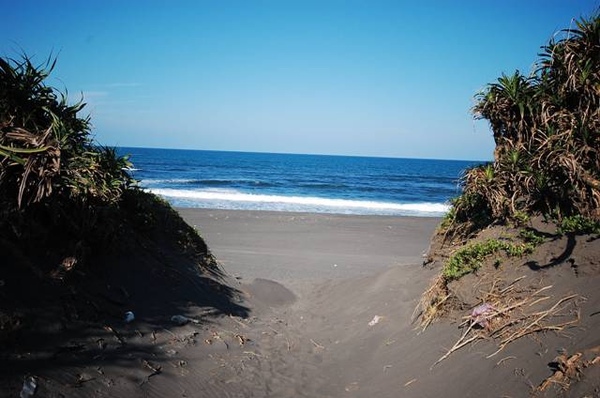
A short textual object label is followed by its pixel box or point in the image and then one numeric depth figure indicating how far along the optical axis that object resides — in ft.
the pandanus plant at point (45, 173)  12.23
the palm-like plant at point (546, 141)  15.66
